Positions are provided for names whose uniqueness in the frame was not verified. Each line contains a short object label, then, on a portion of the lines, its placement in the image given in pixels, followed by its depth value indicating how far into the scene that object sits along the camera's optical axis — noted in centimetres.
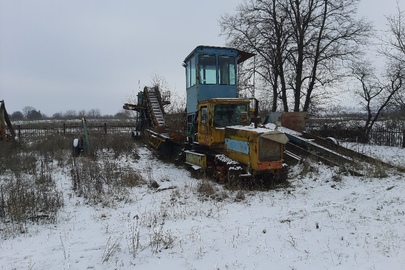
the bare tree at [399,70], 1601
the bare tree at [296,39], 1988
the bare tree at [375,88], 1747
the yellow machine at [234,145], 834
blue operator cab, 1079
